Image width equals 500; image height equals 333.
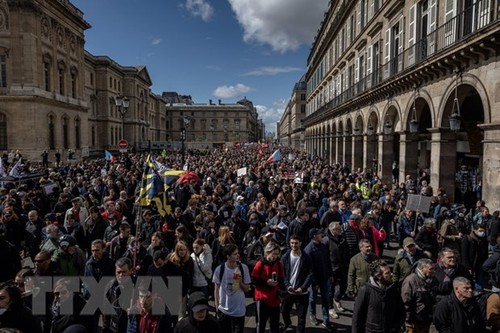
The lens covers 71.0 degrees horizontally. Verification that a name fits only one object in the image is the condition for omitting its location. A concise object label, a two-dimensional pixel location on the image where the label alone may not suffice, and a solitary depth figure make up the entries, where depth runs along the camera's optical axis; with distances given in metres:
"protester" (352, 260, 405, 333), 4.45
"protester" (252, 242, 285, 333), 5.48
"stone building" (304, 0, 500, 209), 10.59
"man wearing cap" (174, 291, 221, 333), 3.69
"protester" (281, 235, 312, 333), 5.78
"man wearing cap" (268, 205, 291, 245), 8.03
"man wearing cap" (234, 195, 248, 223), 9.81
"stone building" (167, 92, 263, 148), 115.50
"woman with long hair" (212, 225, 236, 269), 6.61
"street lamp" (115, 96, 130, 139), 19.48
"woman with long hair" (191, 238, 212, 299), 5.90
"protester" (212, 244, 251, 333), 5.17
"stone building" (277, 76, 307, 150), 84.78
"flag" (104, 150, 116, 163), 24.08
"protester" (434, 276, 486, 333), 4.11
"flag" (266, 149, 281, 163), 21.19
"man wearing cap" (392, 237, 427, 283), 5.63
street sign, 20.73
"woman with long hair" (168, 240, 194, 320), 5.69
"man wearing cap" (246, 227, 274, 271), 6.80
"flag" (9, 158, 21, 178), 13.90
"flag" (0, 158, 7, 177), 14.58
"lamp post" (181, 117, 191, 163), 26.28
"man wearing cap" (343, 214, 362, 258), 7.05
